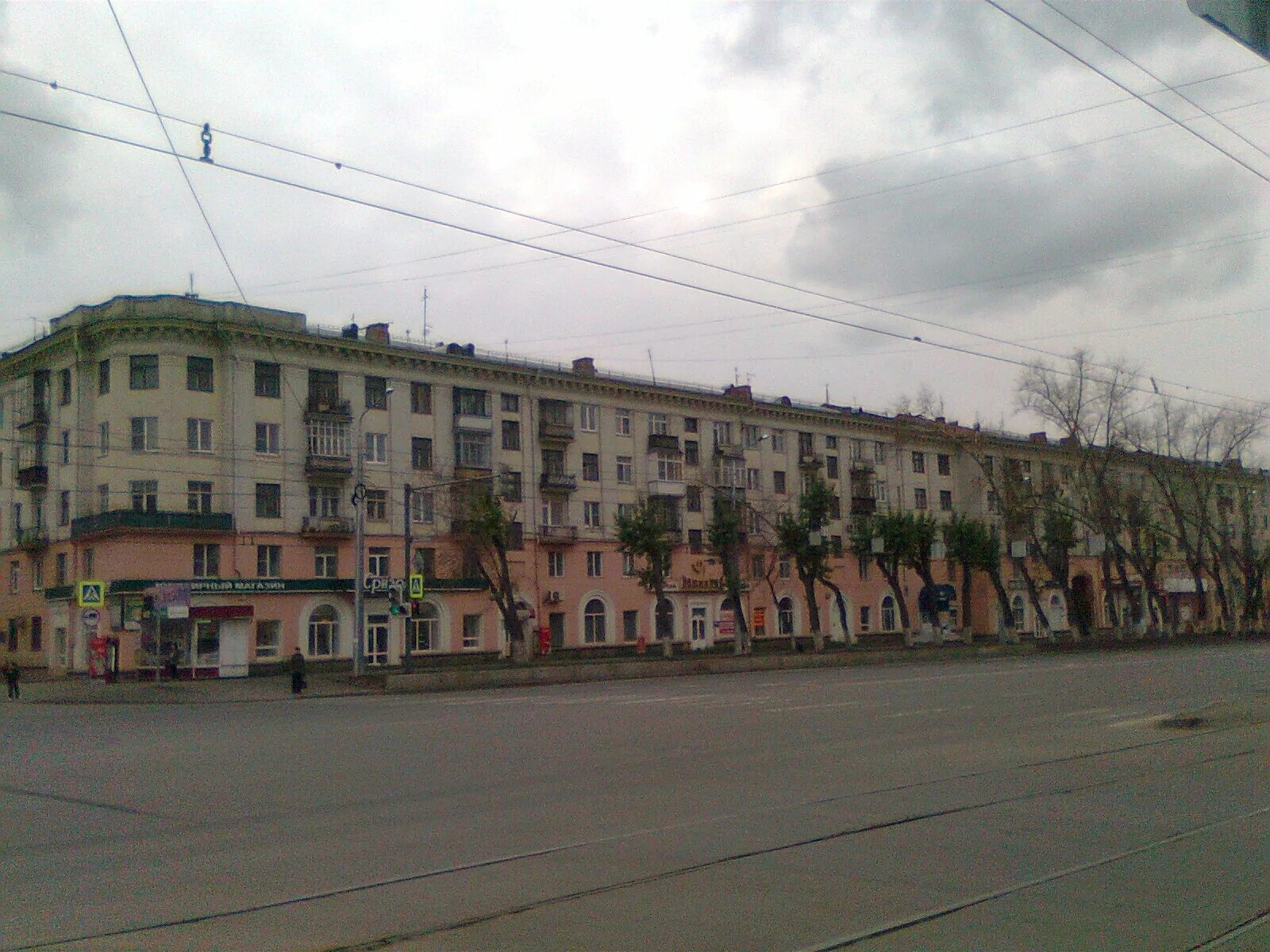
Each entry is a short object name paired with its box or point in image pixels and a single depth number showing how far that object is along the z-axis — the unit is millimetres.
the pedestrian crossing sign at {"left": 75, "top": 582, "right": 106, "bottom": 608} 37125
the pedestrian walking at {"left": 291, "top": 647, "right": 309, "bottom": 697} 37375
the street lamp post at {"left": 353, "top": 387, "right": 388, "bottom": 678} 39531
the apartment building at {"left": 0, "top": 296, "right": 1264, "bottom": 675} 46750
